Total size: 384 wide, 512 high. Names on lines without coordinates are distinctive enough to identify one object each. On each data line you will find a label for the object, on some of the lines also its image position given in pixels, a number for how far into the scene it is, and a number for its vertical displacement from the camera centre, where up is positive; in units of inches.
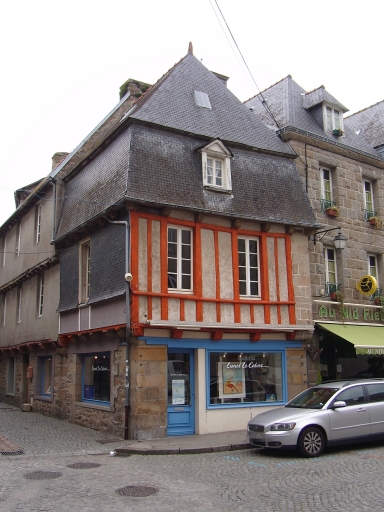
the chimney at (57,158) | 784.9 +295.3
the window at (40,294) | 726.0 +91.7
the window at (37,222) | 746.2 +194.0
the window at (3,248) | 936.6 +199.2
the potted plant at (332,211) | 637.9 +170.9
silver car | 387.2 -47.0
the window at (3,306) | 911.7 +96.3
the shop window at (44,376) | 695.1 -19.4
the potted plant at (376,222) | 682.2 +168.8
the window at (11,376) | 868.0 -22.4
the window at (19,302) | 819.8 +92.1
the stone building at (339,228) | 606.2 +156.3
